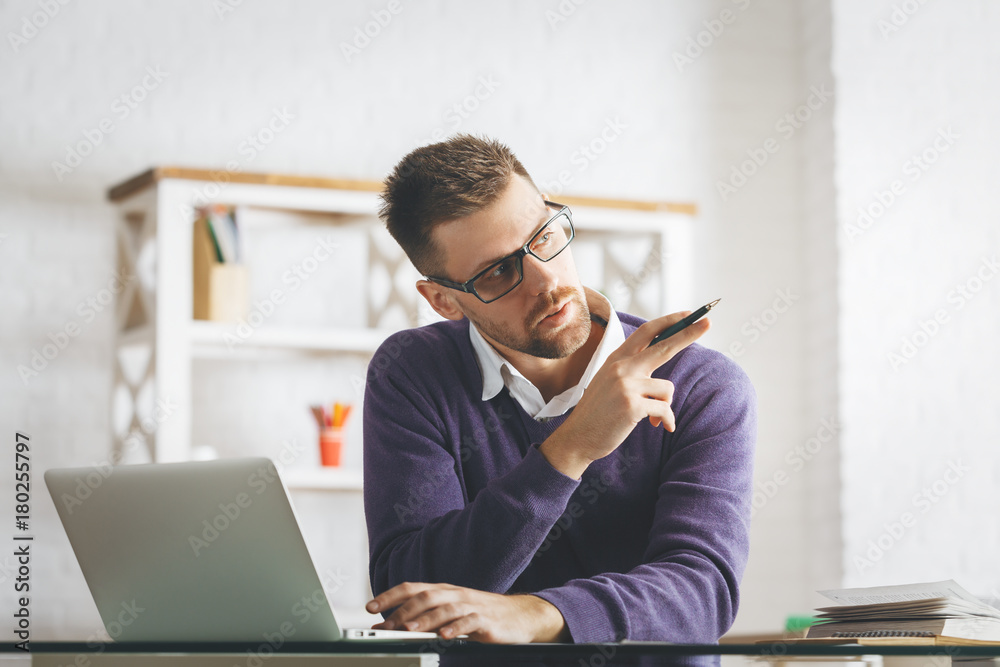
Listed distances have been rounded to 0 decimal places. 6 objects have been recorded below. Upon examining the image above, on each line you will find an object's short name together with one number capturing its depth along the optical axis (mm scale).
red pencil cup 5593
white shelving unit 5440
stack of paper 3744
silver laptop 3520
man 3970
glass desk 3079
